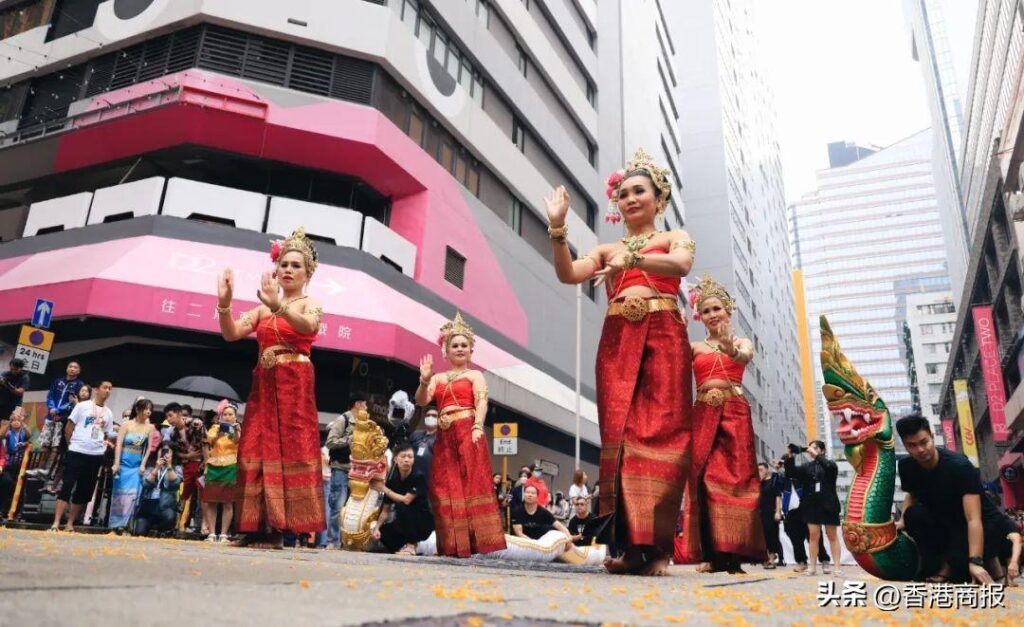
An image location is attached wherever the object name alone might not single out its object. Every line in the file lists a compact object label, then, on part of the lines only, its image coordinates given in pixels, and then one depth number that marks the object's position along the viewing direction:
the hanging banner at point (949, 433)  44.30
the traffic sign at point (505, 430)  13.27
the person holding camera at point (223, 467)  7.75
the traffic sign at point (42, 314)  10.52
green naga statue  4.15
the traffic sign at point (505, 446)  13.06
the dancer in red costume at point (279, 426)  5.02
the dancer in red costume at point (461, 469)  5.57
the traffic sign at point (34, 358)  9.53
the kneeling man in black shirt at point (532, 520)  8.07
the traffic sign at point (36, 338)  9.69
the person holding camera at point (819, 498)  7.87
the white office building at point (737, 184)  47.16
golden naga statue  7.51
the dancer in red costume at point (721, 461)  4.79
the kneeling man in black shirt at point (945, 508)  4.23
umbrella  11.48
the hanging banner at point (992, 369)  28.18
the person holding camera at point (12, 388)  8.98
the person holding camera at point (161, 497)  8.75
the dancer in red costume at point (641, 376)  3.87
